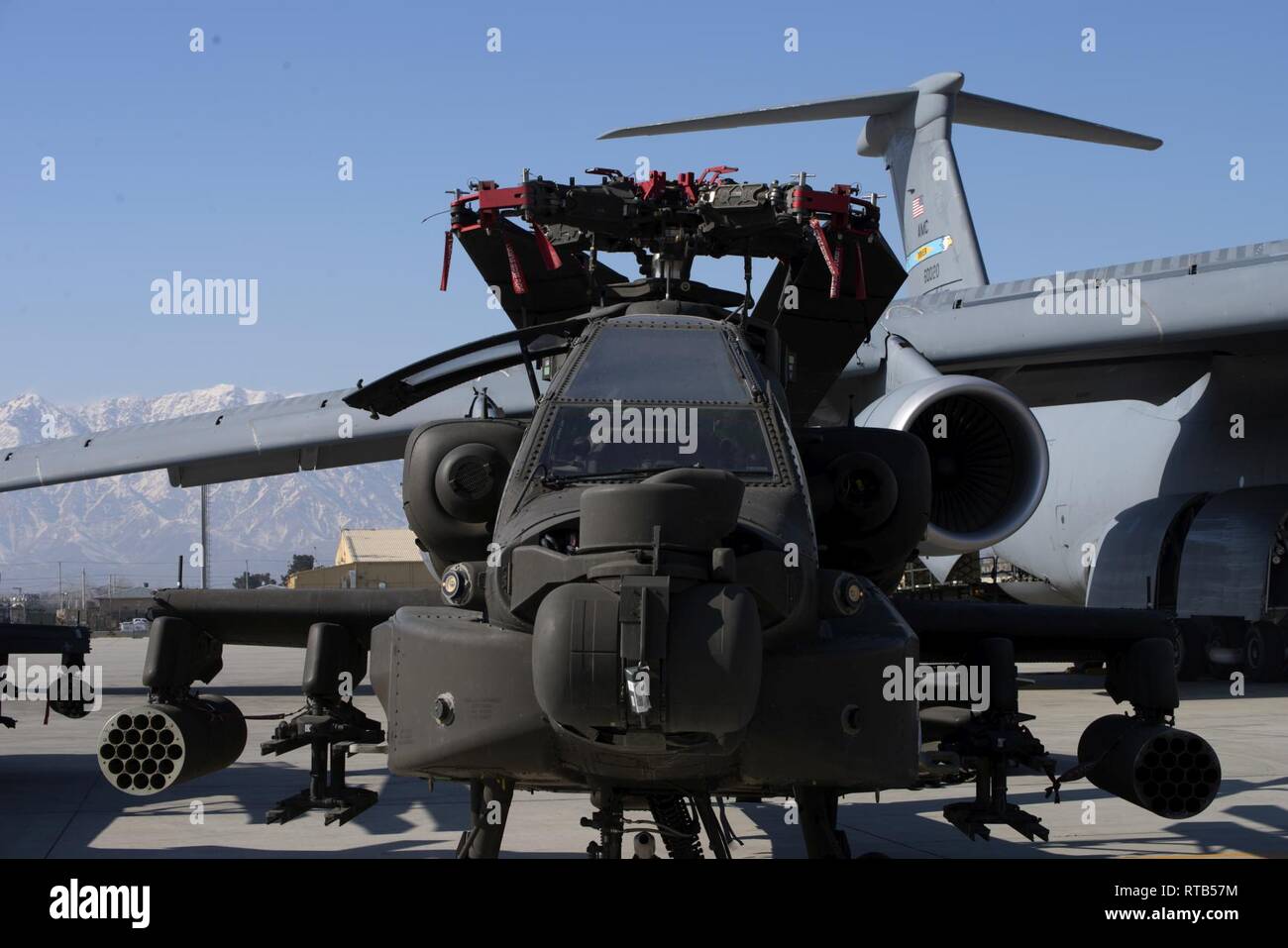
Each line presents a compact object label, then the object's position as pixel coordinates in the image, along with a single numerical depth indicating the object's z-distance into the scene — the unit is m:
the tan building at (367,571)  64.75
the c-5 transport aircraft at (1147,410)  15.72
